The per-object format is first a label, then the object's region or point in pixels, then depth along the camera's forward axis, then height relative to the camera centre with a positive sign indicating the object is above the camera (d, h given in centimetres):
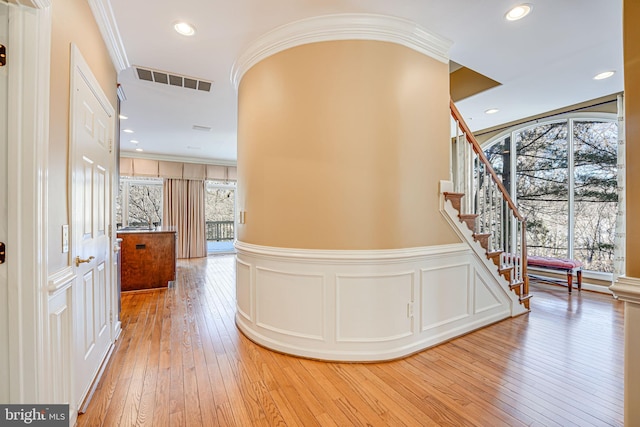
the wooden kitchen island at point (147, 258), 433 -73
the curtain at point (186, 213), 734 -1
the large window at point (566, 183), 427 +48
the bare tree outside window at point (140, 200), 731 +33
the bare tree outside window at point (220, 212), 857 +2
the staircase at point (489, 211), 285 +1
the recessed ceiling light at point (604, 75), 327 +162
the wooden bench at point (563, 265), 413 -80
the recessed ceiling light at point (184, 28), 230 +154
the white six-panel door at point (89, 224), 168 -8
